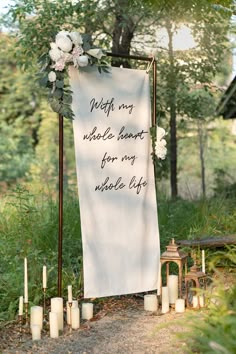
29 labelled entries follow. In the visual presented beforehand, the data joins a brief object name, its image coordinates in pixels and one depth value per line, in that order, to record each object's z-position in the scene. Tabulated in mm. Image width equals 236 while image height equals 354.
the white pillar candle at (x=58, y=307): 4699
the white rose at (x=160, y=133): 5203
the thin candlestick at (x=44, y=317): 4863
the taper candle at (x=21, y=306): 4666
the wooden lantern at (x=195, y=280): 4848
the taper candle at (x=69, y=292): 4736
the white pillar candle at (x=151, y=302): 5125
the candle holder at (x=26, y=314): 4789
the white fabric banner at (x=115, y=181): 4883
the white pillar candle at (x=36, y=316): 4621
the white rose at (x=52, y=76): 4770
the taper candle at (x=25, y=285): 4602
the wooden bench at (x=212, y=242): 5383
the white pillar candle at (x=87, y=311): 4965
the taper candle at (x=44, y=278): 4711
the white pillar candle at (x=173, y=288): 5211
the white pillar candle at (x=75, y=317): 4730
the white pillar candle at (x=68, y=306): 4801
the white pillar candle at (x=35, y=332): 4551
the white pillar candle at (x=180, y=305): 5008
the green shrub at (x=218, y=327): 3303
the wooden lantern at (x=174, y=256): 5023
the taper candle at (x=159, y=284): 5219
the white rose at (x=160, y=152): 5191
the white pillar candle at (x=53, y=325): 4551
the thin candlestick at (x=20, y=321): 4666
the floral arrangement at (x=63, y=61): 4746
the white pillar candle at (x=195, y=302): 4984
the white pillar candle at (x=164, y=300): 5056
